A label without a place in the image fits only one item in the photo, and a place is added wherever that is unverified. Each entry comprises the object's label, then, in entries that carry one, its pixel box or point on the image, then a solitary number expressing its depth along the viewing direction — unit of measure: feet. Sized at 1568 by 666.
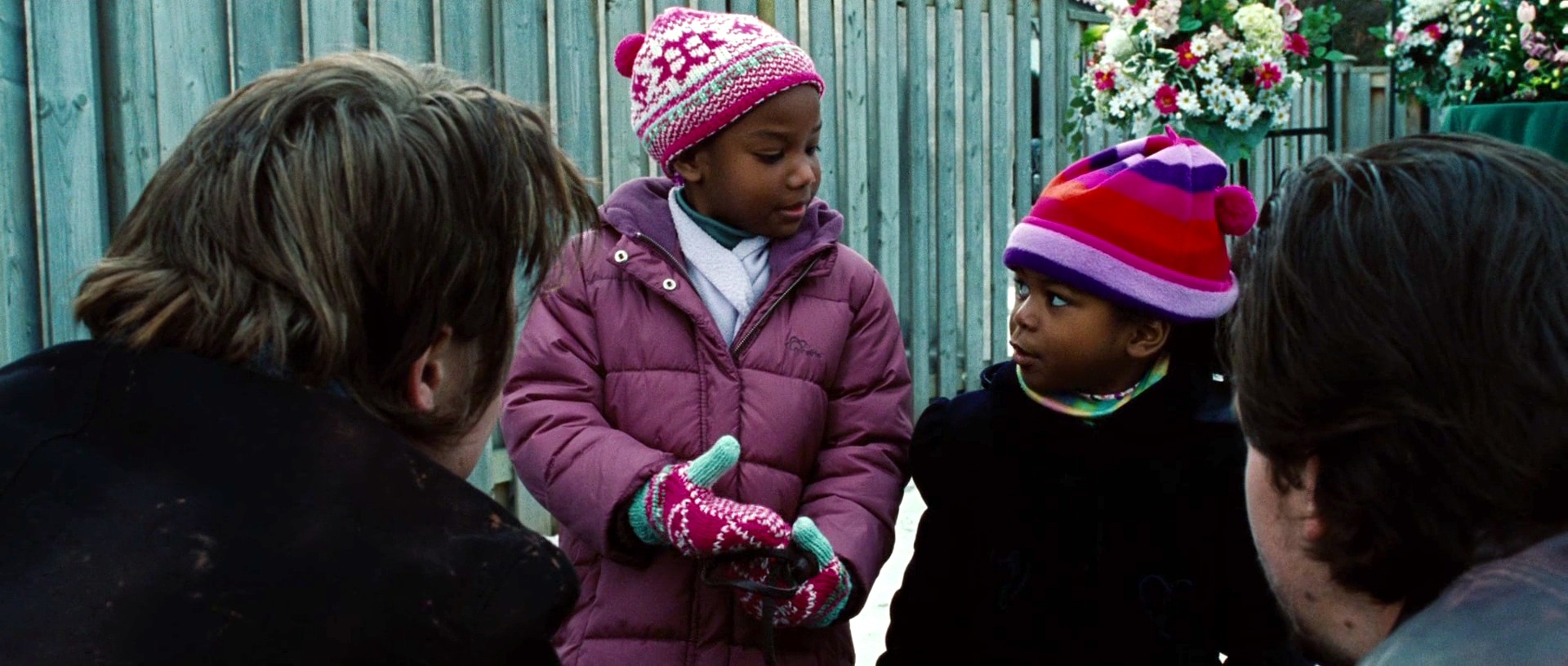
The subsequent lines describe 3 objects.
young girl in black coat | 7.36
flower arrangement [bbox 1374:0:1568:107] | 16.12
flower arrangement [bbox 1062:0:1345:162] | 18.72
